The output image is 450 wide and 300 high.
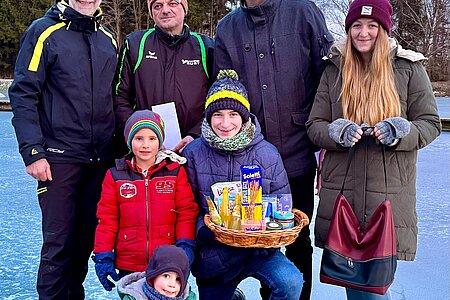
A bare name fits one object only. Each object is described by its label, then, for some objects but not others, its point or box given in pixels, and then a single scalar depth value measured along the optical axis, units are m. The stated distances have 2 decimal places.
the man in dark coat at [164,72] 2.43
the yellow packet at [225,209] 1.91
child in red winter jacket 2.09
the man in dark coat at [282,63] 2.34
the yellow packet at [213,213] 1.94
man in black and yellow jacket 2.27
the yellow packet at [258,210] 1.88
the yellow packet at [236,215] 1.88
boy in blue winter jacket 2.07
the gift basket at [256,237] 1.80
